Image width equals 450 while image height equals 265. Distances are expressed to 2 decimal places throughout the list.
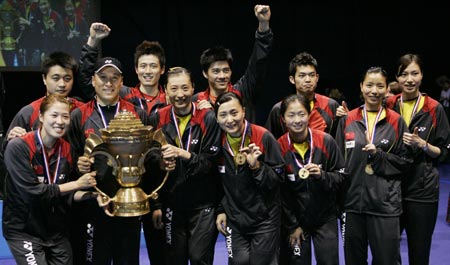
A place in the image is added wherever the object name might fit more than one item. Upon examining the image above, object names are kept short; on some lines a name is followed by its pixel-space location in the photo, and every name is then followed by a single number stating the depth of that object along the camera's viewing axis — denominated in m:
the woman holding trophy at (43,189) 3.53
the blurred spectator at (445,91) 10.70
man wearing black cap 3.87
